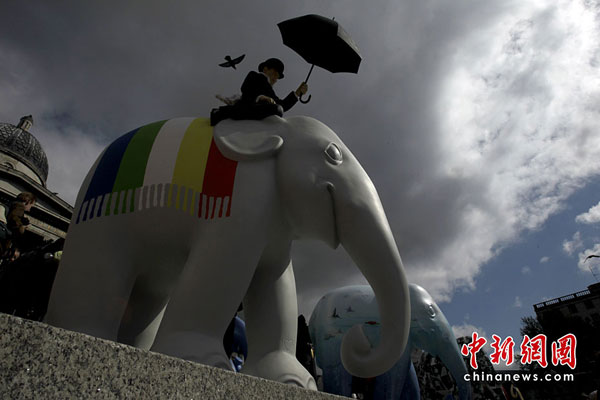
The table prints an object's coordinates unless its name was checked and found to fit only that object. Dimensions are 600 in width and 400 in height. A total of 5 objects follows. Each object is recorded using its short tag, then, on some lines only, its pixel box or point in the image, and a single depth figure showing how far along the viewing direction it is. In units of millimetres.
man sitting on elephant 2246
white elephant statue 1710
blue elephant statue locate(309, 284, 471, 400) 5090
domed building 17125
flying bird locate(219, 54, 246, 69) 2879
